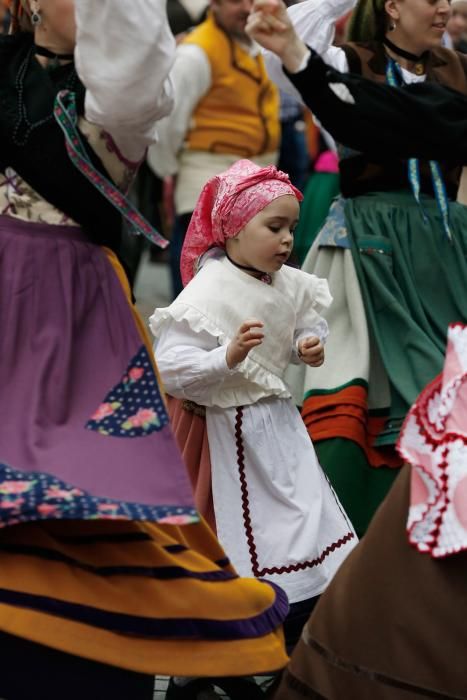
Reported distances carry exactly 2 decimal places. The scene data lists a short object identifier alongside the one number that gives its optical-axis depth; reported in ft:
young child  21.30
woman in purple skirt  16.82
